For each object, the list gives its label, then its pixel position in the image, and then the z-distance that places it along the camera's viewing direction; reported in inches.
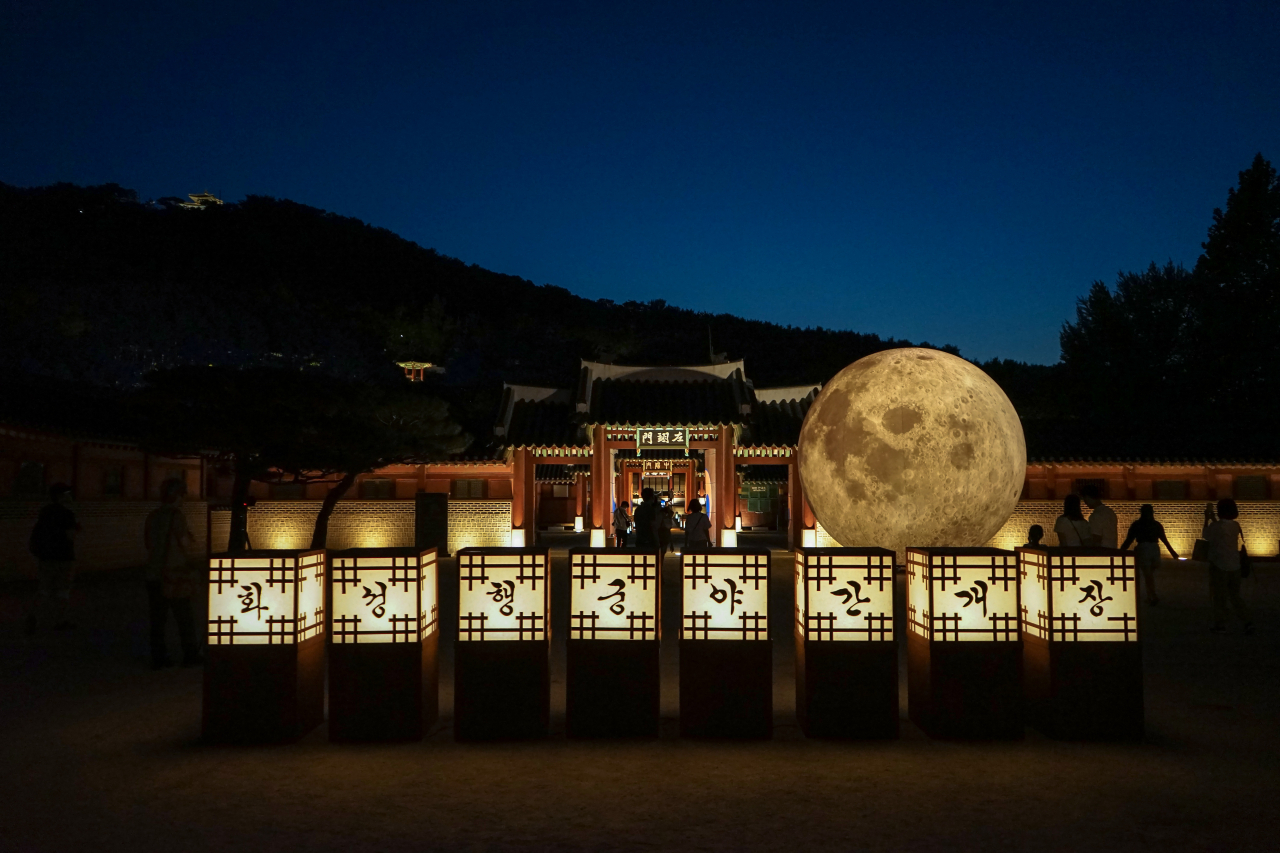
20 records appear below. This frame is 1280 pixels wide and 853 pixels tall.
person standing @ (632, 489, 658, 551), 621.3
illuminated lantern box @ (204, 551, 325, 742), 224.5
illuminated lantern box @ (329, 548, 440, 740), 225.6
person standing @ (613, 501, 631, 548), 889.3
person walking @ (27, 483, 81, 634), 402.6
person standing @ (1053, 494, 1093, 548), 428.1
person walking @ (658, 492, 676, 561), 698.2
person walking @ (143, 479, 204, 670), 318.0
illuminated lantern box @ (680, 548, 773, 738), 225.8
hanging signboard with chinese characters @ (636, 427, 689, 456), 905.5
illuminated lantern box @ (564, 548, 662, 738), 227.6
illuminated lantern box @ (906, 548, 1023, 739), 225.9
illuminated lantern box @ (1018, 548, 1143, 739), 224.4
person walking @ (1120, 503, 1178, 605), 470.0
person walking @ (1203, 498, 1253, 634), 383.9
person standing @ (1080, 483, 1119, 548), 438.0
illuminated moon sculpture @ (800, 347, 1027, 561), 500.1
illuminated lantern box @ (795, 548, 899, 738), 226.5
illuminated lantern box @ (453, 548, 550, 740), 226.1
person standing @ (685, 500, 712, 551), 581.6
